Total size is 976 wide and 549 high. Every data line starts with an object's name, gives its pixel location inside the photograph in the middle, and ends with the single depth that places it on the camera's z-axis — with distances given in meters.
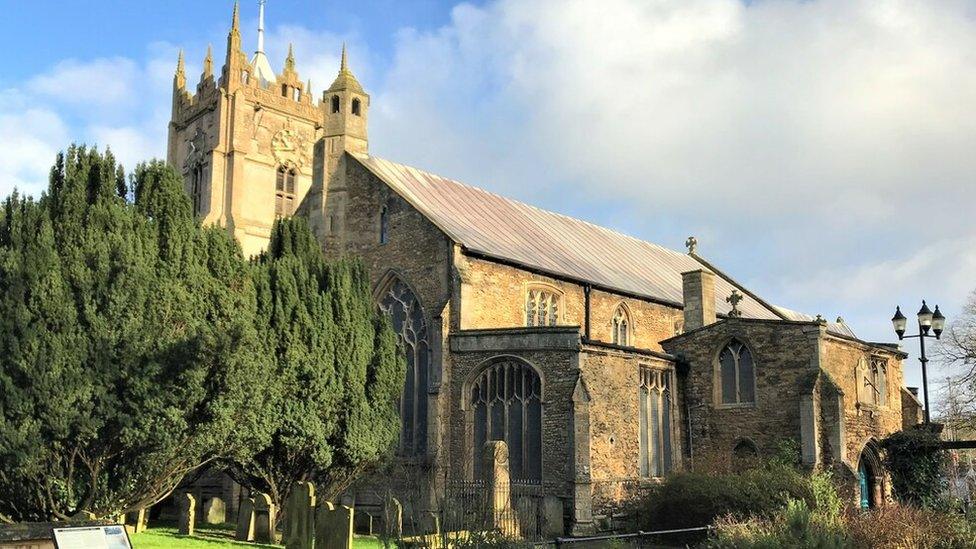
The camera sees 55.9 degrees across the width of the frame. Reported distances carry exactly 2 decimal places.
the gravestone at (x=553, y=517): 22.64
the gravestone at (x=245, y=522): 20.94
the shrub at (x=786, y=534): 12.86
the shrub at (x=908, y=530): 13.35
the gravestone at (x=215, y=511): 25.33
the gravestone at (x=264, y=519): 21.14
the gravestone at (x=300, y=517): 18.06
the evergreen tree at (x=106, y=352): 16.89
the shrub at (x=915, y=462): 26.91
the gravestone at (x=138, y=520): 23.30
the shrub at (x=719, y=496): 20.14
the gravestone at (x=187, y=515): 22.35
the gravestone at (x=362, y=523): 24.53
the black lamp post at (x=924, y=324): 24.41
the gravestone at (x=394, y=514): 19.84
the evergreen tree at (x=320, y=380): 21.73
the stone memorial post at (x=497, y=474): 20.27
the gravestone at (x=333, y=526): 16.12
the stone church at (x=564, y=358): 24.62
